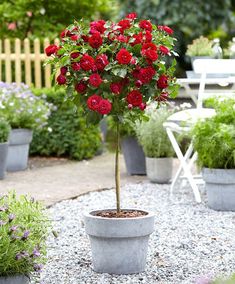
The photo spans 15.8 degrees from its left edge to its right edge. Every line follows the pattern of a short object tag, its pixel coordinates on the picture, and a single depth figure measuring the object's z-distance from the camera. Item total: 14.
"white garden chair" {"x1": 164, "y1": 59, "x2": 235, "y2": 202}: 7.21
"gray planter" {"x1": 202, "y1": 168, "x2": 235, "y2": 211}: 6.66
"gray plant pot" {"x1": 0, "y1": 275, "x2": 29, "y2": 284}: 4.03
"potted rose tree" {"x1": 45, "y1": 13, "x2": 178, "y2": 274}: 4.58
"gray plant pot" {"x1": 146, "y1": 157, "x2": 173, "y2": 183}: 8.15
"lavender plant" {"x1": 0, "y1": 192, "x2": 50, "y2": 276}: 3.99
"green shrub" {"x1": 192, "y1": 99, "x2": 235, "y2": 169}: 6.54
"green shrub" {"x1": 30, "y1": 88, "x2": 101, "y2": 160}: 10.02
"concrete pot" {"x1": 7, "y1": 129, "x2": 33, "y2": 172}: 9.03
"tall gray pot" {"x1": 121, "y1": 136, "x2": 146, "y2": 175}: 8.70
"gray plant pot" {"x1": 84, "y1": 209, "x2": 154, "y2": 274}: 4.70
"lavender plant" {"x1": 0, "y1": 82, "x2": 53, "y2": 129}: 9.07
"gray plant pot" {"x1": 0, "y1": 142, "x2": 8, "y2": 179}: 8.27
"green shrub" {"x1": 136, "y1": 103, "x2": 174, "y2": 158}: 8.08
